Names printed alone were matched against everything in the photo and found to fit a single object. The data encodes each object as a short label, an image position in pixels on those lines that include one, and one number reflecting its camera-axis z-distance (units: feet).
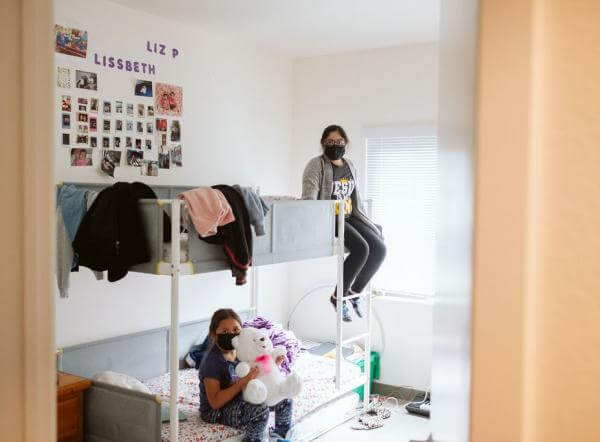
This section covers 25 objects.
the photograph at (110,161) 12.16
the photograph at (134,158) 12.66
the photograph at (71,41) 11.28
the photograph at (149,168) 12.98
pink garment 9.43
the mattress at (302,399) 10.64
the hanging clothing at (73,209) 9.69
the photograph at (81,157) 11.64
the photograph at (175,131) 13.61
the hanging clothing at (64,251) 9.63
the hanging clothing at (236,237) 9.96
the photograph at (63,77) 11.32
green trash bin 15.15
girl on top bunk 13.91
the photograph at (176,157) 13.62
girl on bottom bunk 10.78
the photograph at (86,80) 11.66
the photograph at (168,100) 13.28
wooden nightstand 9.40
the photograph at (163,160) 13.34
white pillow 10.56
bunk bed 9.39
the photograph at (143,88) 12.82
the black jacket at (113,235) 9.08
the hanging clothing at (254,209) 10.18
